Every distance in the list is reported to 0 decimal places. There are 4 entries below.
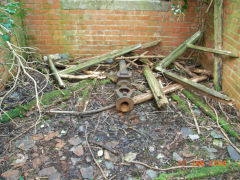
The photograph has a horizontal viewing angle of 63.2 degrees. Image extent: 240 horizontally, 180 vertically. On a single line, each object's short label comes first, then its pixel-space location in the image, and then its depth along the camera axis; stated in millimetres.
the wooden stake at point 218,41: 3932
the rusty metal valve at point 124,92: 3207
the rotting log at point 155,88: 3351
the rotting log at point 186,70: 4447
